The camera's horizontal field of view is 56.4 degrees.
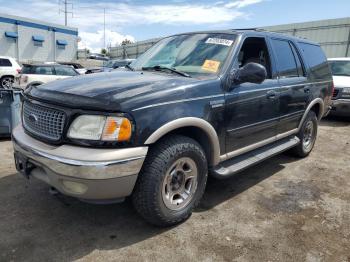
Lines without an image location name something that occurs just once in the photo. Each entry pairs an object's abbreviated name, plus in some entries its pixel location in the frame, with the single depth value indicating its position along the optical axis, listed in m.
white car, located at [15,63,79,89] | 12.33
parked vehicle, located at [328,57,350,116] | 8.74
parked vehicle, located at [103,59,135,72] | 19.63
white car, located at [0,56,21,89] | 15.94
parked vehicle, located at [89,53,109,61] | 44.62
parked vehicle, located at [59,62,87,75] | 18.75
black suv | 2.56
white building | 32.09
